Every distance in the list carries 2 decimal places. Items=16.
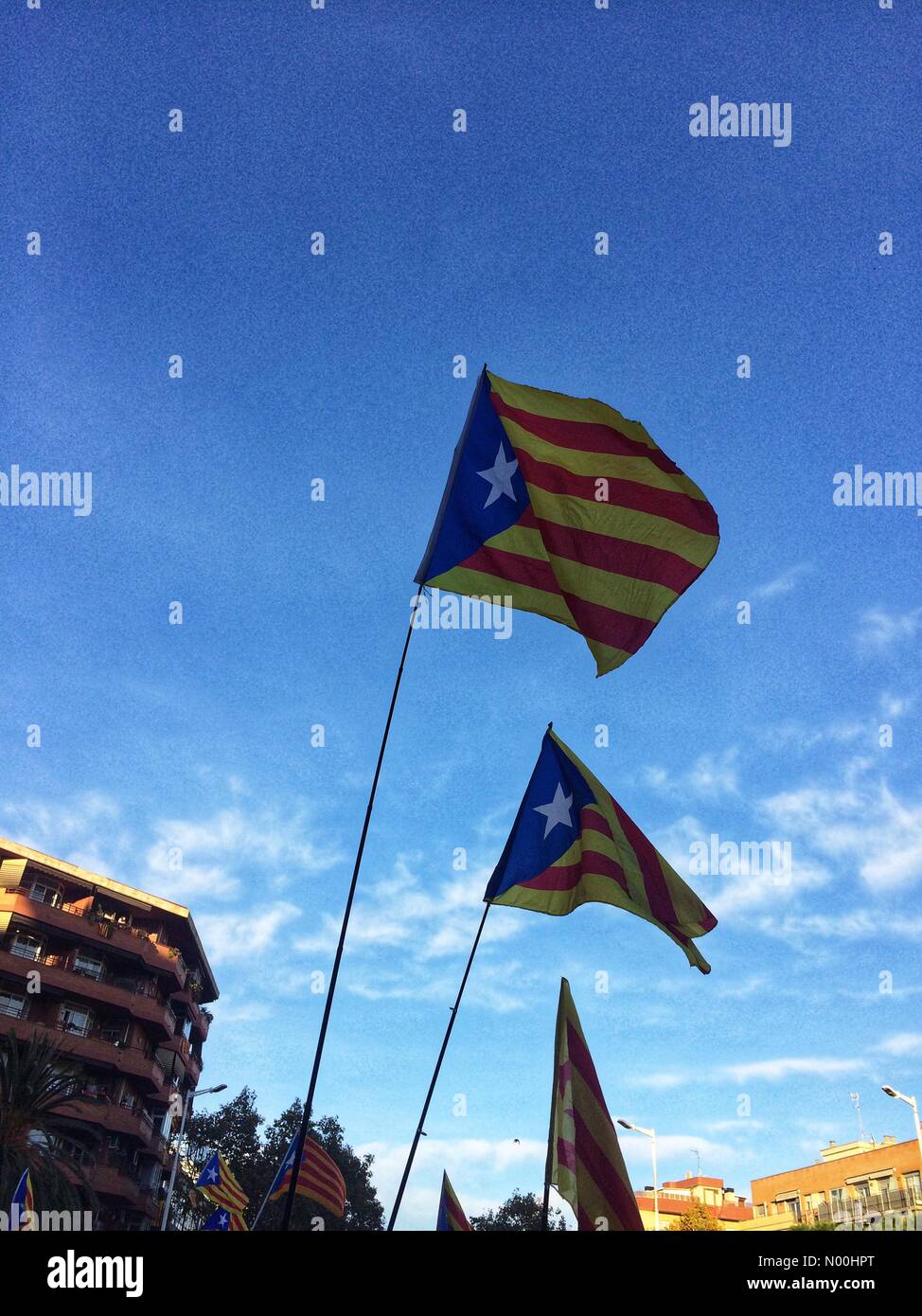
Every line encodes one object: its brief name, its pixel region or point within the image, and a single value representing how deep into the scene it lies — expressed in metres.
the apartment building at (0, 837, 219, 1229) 43.12
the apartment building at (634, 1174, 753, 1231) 85.94
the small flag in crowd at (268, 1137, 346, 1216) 20.72
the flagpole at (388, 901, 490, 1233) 7.68
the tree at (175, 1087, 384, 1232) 53.00
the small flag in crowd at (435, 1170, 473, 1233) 17.58
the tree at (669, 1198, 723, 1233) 55.56
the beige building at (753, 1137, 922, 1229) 49.22
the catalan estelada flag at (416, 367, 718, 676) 8.23
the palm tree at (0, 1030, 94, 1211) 24.30
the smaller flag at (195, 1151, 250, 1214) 26.78
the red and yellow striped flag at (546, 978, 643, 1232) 10.12
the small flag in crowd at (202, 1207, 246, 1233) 25.30
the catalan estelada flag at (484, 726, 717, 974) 10.27
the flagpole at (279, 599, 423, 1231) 4.92
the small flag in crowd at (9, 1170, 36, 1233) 11.11
